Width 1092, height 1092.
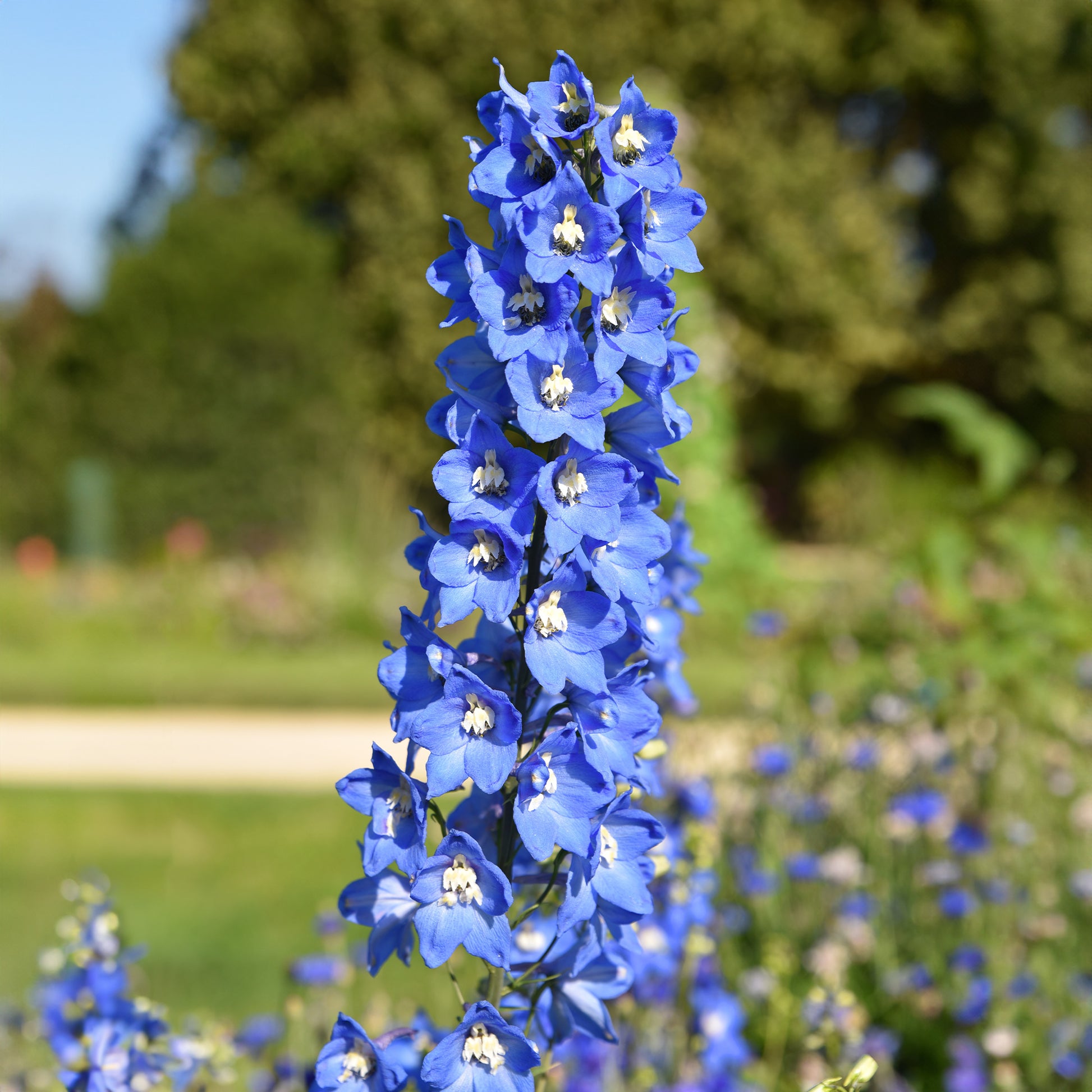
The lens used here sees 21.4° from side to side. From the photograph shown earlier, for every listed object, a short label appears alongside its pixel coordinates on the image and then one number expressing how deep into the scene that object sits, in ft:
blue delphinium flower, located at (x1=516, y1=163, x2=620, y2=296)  4.75
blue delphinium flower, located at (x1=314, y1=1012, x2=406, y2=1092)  4.83
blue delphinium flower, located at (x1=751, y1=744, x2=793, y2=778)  8.76
